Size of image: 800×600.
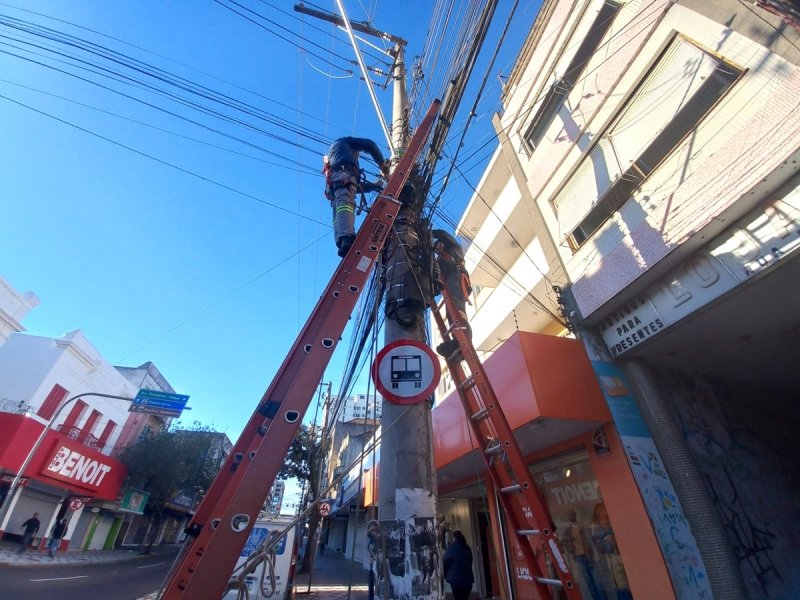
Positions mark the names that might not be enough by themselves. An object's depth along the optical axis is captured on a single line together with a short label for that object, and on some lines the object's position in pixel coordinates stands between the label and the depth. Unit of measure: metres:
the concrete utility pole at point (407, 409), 2.39
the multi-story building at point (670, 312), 4.27
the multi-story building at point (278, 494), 60.34
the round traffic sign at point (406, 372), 2.73
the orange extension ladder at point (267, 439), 1.87
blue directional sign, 15.71
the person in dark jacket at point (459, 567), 5.58
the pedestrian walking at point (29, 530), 14.04
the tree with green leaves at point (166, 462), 21.62
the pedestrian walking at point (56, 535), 15.52
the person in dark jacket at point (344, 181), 4.09
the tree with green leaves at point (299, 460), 19.28
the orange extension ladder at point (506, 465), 2.82
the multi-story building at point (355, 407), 56.19
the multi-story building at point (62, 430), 13.86
